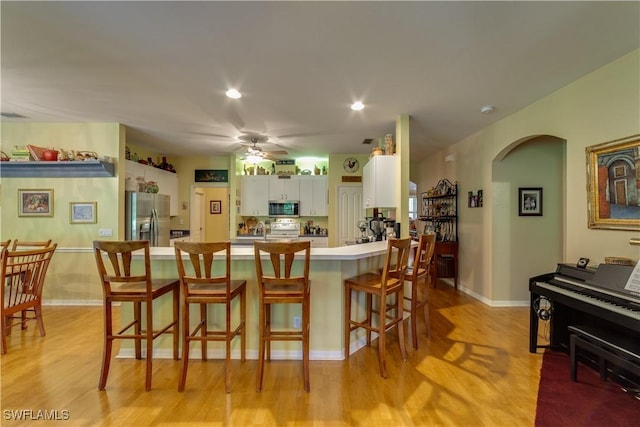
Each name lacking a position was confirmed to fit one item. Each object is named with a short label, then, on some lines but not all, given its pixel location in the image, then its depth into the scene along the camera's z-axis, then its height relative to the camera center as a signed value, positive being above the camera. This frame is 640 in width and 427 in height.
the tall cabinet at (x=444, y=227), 5.00 -0.26
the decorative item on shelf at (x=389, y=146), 3.93 +0.97
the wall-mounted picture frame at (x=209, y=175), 6.42 +0.89
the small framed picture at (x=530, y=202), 3.97 +0.17
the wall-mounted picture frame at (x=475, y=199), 4.31 +0.23
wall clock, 6.18 +1.08
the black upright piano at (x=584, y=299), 1.90 -0.65
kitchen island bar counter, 2.60 -0.93
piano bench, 1.79 -0.93
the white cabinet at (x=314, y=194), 6.22 +0.44
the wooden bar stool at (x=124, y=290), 2.05 -0.61
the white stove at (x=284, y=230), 6.05 -0.36
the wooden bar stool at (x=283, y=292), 2.05 -0.62
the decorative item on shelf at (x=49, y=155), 3.91 +0.82
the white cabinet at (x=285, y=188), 6.23 +0.57
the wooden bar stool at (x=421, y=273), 2.78 -0.63
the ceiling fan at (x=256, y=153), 4.15 +0.92
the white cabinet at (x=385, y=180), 3.79 +0.46
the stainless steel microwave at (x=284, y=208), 6.26 +0.13
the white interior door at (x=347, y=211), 6.16 +0.06
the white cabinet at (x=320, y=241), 6.18 -0.61
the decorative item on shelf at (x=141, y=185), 4.76 +0.50
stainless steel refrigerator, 4.26 -0.06
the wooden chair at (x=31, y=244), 3.34 -0.37
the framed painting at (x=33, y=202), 4.04 +0.17
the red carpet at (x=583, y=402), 1.79 -1.32
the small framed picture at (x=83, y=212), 4.06 +0.02
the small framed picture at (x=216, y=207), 7.82 +0.19
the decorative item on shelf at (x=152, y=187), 5.00 +0.48
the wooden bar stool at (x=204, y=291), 2.06 -0.61
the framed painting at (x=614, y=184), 2.22 +0.25
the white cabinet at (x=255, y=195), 6.24 +0.42
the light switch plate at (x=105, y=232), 4.06 -0.27
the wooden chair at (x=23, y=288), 2.69 -0.80
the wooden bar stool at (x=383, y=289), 2.34 -0.67
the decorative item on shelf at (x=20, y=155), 3.89 +0.82
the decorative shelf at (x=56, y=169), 3.91 +0.63
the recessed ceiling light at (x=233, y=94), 2.94 +1.29
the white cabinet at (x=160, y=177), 4.58 +0.68
